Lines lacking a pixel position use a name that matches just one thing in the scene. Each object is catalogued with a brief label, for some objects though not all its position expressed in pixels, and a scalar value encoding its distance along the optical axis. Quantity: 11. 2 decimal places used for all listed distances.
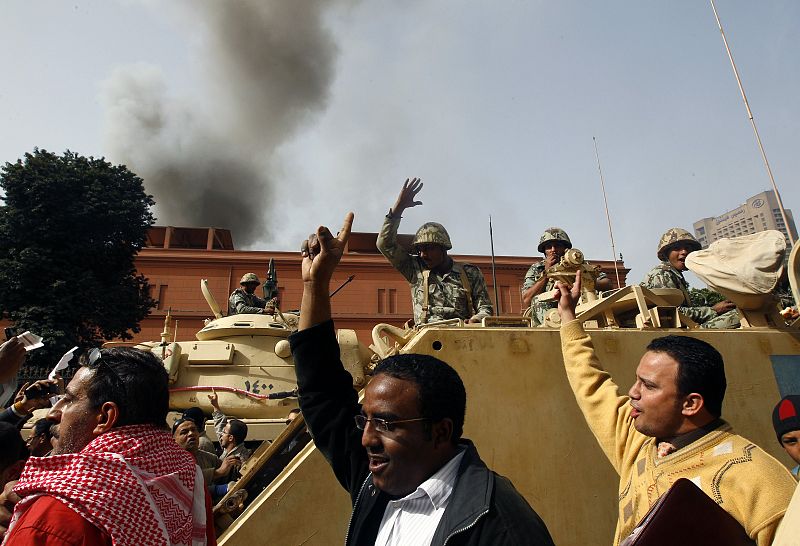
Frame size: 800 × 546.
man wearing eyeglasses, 1.40
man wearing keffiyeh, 1.42
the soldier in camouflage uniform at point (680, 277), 4.70
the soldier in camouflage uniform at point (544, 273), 5.29
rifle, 11.83
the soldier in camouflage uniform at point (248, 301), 9.73
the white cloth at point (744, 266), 3.76
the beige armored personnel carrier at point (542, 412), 3.22
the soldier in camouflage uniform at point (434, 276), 5.06
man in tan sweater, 1.66
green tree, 19.72
